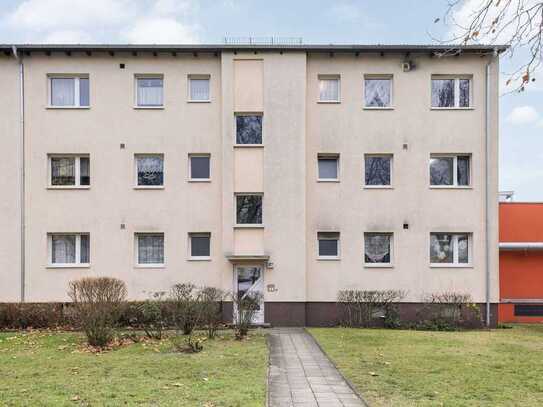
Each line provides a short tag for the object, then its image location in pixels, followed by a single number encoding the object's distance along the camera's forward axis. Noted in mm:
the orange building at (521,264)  19641
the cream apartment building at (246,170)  17531
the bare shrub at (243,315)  13203
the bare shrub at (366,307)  17047
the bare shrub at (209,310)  13077
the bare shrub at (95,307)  11586
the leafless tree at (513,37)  4466
